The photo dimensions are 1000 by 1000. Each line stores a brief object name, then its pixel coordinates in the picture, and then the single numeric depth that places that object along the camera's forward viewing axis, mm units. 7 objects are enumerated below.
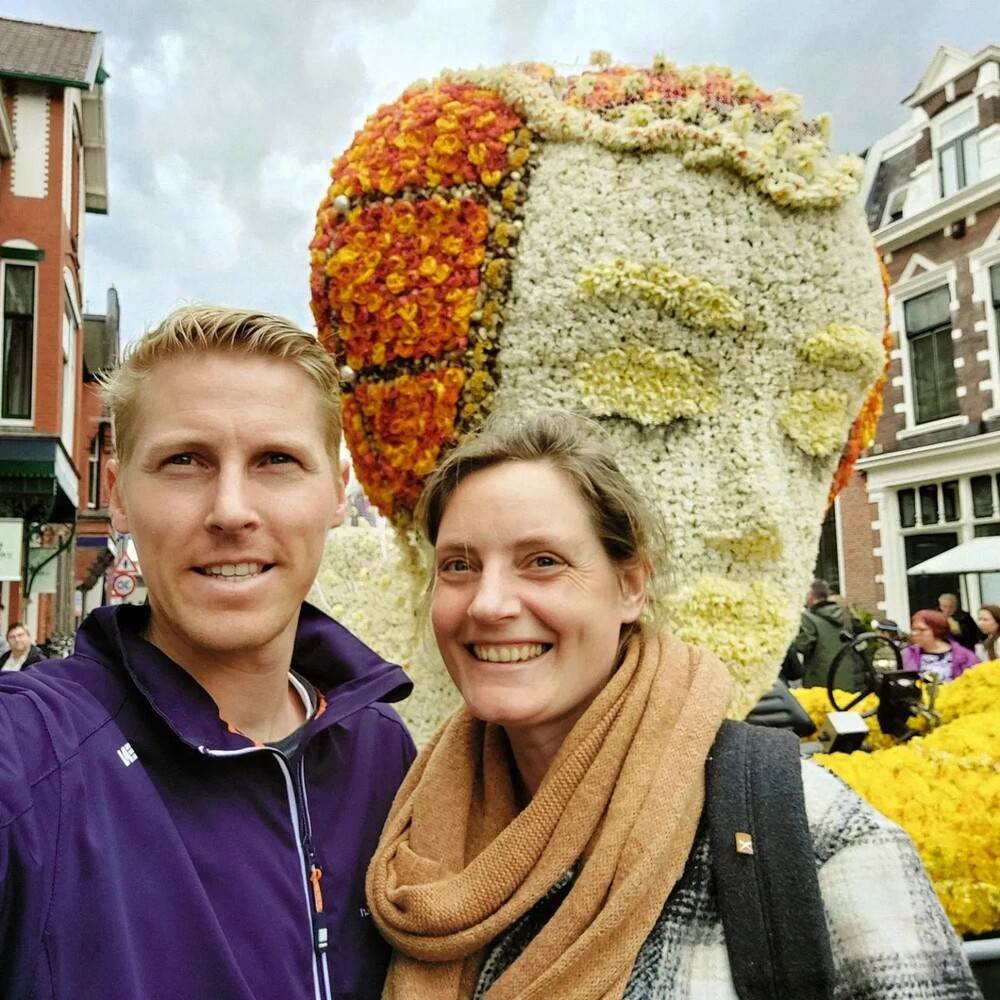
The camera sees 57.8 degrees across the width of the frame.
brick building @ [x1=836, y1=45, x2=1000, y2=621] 12438
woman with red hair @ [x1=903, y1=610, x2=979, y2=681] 6094
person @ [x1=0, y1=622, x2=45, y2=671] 7825
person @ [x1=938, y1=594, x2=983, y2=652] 7438
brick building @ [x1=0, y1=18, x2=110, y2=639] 11852
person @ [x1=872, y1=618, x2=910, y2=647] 7379
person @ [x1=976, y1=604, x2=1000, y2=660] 7242
